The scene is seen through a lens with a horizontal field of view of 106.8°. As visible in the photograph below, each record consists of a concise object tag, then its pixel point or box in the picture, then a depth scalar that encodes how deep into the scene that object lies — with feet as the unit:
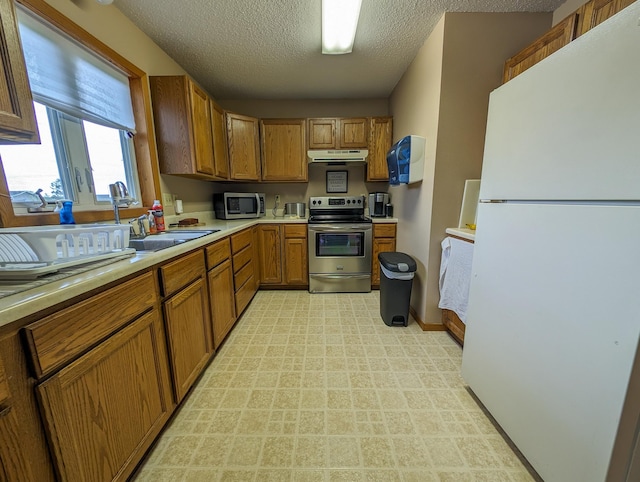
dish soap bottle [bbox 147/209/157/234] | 5.70
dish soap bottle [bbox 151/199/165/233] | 5.90
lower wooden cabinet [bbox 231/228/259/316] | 6.95
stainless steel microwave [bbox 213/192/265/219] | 9.48
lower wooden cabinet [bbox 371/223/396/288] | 9.31
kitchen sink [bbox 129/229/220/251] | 4.74
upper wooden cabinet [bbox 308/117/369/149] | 9.84
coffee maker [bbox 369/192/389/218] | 10.21
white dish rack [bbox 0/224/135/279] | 2.27
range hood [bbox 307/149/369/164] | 9.70
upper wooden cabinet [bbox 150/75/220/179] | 6.39
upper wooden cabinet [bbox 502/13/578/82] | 4.07
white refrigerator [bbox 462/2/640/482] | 2.16
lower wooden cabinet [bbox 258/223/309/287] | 9.48
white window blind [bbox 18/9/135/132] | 3.85
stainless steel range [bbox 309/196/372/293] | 9.15
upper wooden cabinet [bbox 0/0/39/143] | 2.60
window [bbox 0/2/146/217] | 3.79
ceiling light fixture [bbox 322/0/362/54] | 4.99
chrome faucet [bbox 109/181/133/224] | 4.55
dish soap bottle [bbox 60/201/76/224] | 3.78
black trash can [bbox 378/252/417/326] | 6.64
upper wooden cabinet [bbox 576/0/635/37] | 3.42
